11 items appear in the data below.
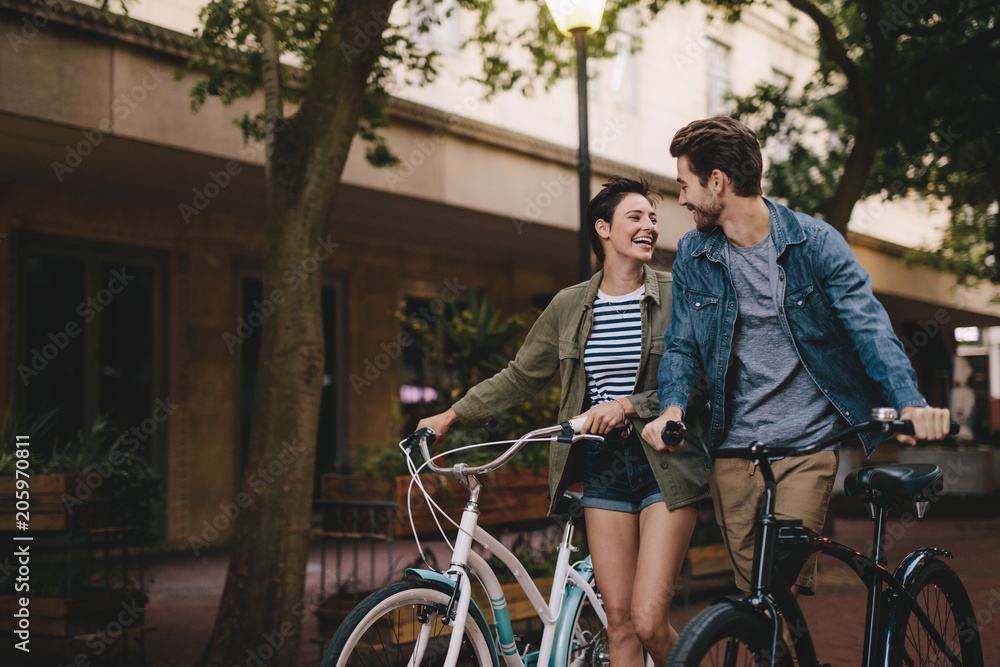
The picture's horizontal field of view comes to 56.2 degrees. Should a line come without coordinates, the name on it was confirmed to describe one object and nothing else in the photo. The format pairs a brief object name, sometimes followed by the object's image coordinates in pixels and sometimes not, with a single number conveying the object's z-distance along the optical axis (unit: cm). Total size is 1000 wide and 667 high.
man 281
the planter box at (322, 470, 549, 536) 522
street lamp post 597
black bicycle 250
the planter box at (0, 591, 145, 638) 515
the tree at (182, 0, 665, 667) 504
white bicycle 275
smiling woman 309
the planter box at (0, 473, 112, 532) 498
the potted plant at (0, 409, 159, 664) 503
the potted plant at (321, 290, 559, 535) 536
